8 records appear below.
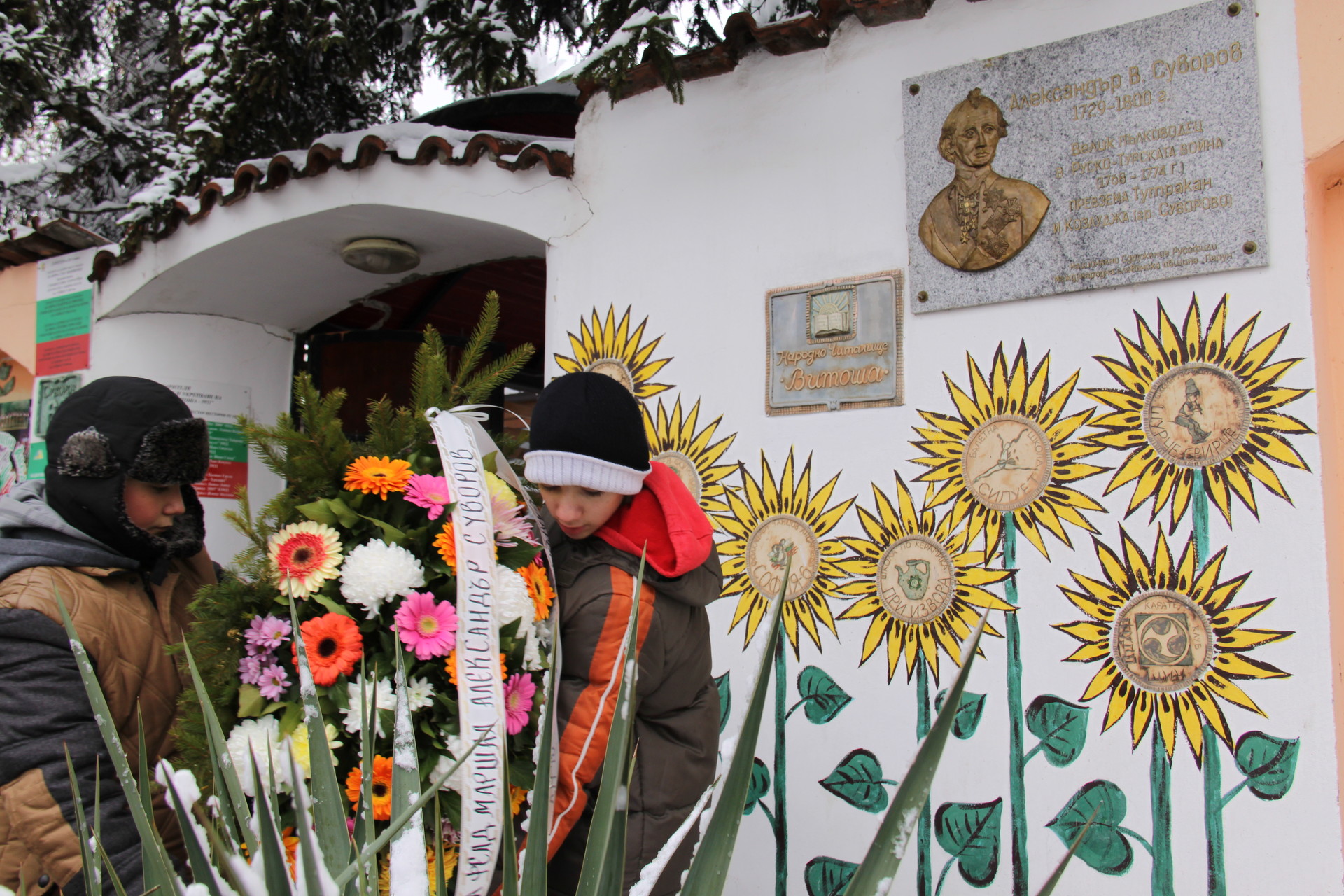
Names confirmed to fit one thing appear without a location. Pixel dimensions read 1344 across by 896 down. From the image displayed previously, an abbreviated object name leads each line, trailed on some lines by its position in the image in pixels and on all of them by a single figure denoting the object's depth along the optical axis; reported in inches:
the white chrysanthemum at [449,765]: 54.2
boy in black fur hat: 57.0
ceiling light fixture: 154.0
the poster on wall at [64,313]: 177.3
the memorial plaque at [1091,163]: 89.5
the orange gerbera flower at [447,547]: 58.8
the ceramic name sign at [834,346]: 106.3
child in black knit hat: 59.3
